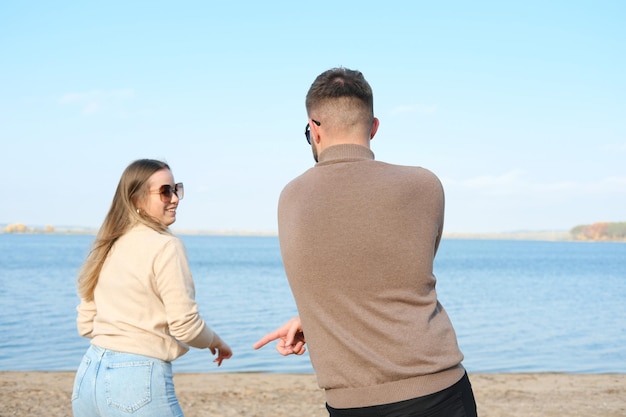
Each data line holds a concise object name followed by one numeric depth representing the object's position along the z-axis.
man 2.14
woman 2.96
